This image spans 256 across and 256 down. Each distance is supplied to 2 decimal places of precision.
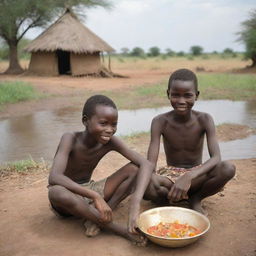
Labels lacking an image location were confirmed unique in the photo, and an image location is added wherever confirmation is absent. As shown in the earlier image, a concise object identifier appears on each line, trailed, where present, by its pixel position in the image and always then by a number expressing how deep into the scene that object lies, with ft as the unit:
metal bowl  8.32
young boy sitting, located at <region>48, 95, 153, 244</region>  8.19
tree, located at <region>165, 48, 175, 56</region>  169.74
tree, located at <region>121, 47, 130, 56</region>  189.26
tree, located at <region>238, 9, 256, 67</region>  67.62
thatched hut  56.03
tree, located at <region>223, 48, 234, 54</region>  190.29
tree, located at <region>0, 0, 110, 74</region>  60.90
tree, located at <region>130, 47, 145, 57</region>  182.09
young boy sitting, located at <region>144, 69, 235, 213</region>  9.27
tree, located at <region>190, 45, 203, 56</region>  175.94
